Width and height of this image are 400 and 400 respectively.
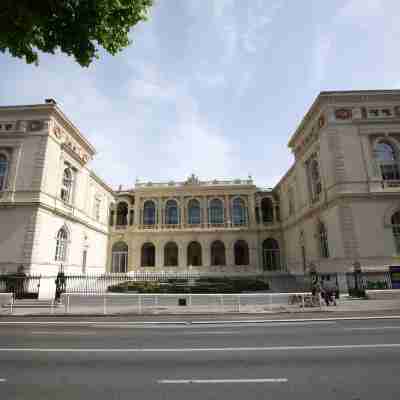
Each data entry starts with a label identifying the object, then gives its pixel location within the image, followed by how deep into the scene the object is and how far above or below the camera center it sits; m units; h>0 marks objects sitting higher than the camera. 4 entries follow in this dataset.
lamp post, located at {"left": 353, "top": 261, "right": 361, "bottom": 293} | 19.08 +0.11
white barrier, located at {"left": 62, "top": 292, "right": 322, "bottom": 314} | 15.27 -1.53
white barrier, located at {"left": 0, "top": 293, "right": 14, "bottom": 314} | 17.84 -1.13
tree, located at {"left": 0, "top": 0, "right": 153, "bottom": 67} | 7.45 +7.19
